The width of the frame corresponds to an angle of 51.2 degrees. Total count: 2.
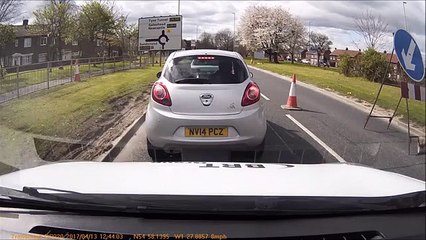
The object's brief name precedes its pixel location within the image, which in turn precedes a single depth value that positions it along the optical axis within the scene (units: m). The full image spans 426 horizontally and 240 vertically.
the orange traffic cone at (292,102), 10.32
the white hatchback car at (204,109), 5.81
